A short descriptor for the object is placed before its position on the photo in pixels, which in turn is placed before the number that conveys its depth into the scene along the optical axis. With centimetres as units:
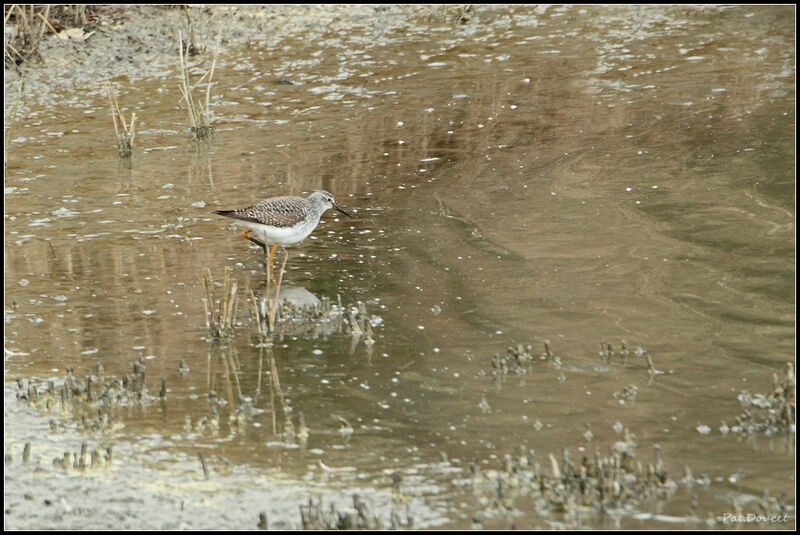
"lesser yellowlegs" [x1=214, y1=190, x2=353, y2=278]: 1934
